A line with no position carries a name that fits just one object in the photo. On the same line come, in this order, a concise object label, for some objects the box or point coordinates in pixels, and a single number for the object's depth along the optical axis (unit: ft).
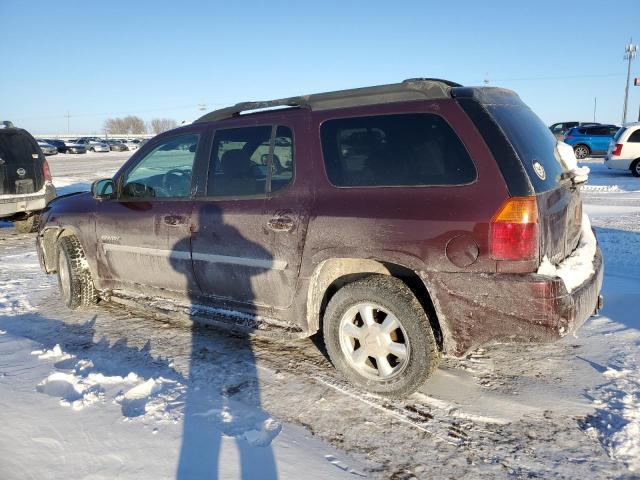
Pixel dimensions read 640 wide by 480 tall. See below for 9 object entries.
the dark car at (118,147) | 179.63
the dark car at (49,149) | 143.70
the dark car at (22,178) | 30.68
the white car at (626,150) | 53.21
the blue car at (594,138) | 76.69
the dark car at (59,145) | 160.97
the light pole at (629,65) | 165.89
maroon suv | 9.36
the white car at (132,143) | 196.48
